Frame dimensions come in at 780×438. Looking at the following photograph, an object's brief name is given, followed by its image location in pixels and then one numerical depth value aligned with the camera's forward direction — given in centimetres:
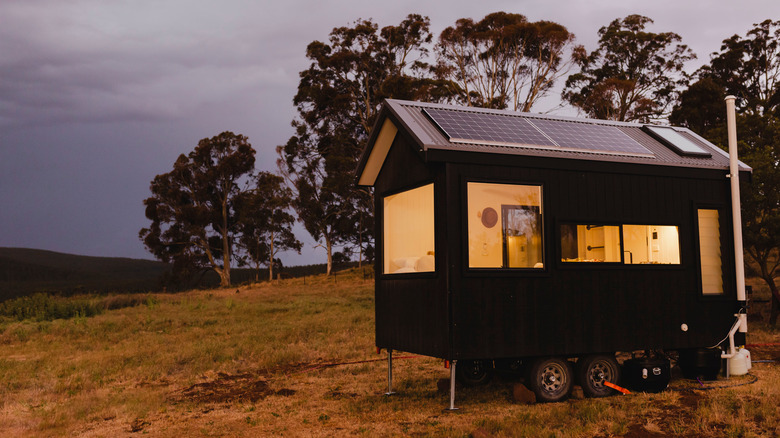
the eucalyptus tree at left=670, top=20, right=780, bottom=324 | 3372
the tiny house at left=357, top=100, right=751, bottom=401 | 848
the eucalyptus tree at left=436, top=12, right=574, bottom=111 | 3125
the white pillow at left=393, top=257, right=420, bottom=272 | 998
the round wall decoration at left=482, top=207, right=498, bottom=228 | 882
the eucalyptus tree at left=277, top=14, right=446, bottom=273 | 3681
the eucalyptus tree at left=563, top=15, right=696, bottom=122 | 3575
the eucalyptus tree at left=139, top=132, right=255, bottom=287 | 4672
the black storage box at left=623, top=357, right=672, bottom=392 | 930
